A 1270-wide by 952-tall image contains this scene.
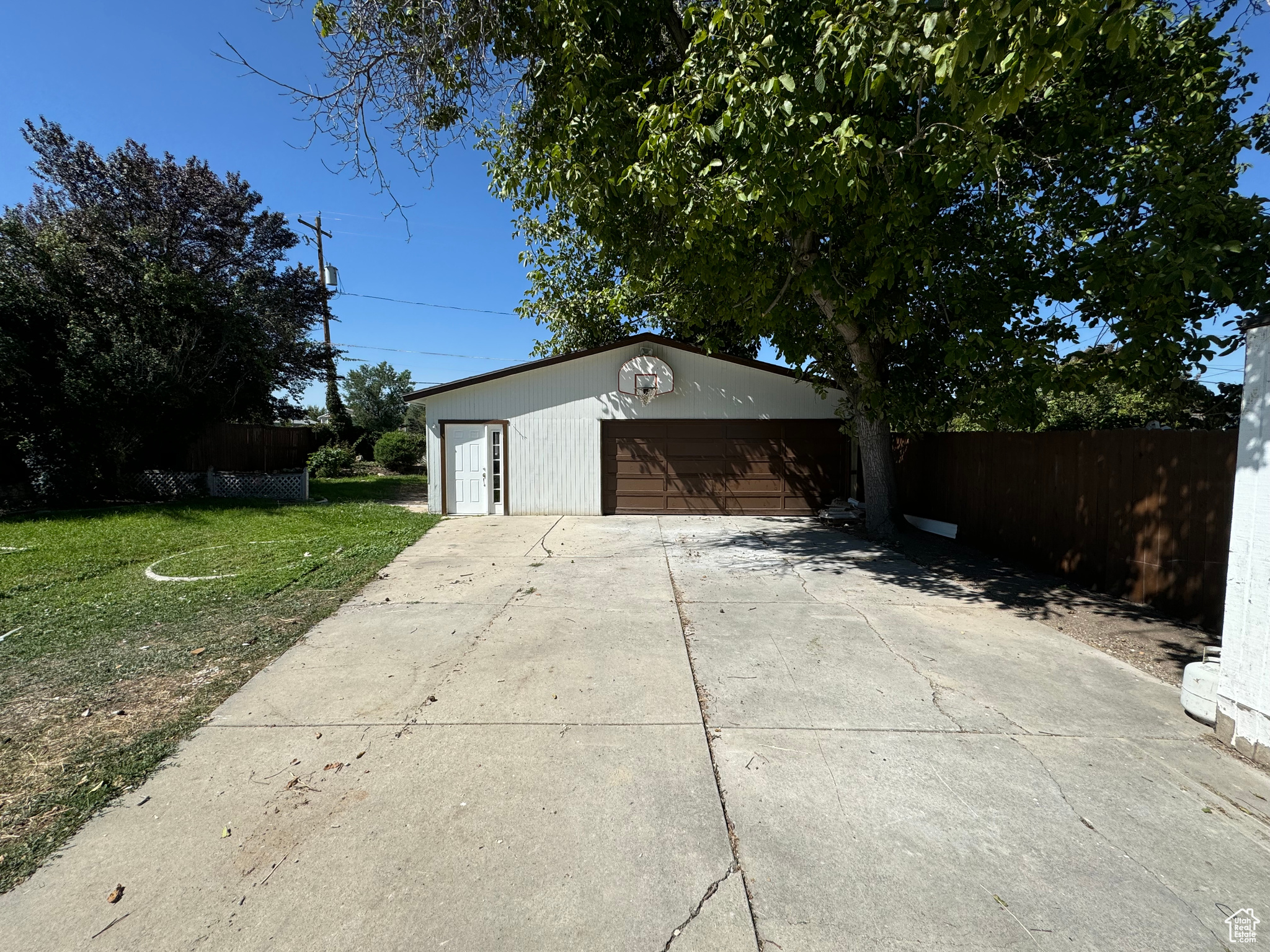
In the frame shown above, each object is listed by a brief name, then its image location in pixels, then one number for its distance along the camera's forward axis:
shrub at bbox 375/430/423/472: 22.59
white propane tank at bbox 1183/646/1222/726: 3.37
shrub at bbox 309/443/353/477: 19.61
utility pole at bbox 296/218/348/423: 21.70
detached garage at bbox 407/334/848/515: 12.38
